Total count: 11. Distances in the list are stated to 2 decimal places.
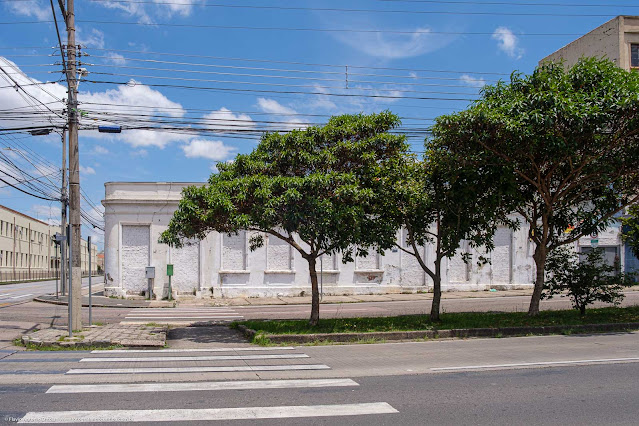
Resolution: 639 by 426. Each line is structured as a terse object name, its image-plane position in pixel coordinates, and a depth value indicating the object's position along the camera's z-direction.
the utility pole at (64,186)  25.54
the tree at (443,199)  13.94
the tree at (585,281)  15.34
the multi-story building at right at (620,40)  36.97
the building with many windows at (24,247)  57.78
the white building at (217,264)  26.16
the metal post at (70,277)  12.57
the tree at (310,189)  12.45
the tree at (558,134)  12.49
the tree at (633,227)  17.53
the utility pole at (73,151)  14.02
